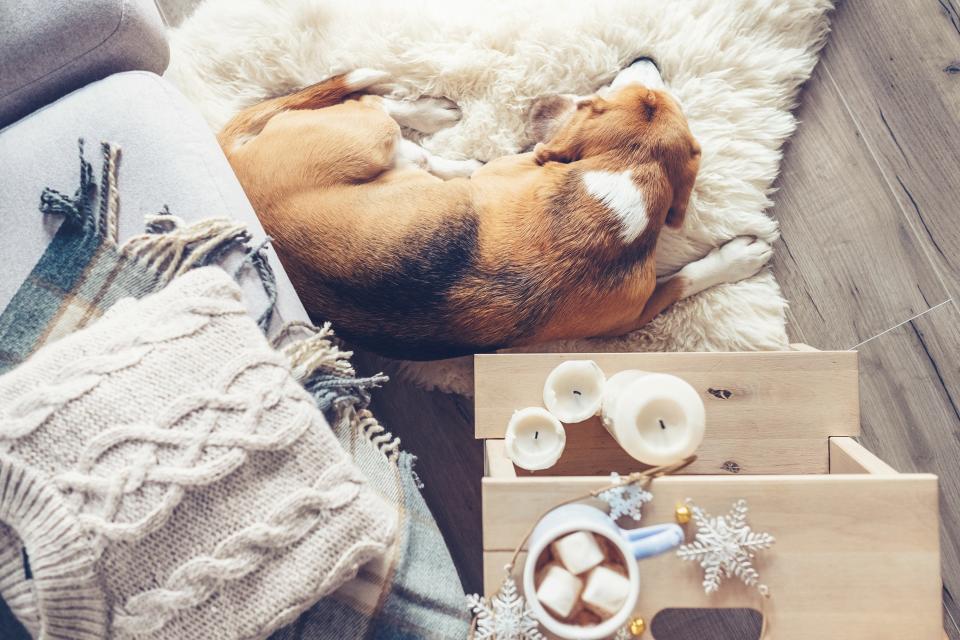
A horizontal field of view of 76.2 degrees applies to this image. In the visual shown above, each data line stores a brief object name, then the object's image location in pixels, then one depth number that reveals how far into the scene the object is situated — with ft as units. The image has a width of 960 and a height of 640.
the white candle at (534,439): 3.30
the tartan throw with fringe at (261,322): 3.25
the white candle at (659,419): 2.91
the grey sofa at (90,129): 3.49
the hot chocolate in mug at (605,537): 2.63
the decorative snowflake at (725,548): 3.00
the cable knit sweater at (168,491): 2.73
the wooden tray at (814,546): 3.09
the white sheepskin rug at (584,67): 4.91
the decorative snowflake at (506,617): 2.92
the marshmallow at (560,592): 2.67
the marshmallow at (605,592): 2.65
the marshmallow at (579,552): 2.69
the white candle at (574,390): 3.36
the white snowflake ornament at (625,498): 3.06
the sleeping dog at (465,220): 4.13
